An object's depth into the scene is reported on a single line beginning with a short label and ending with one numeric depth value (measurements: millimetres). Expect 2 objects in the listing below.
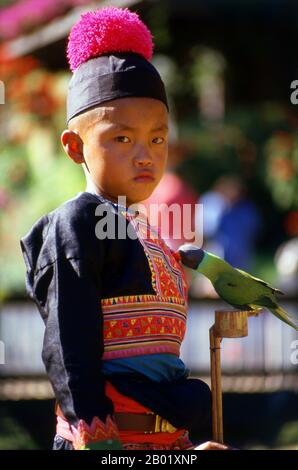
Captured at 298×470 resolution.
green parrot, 5988
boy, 5250
